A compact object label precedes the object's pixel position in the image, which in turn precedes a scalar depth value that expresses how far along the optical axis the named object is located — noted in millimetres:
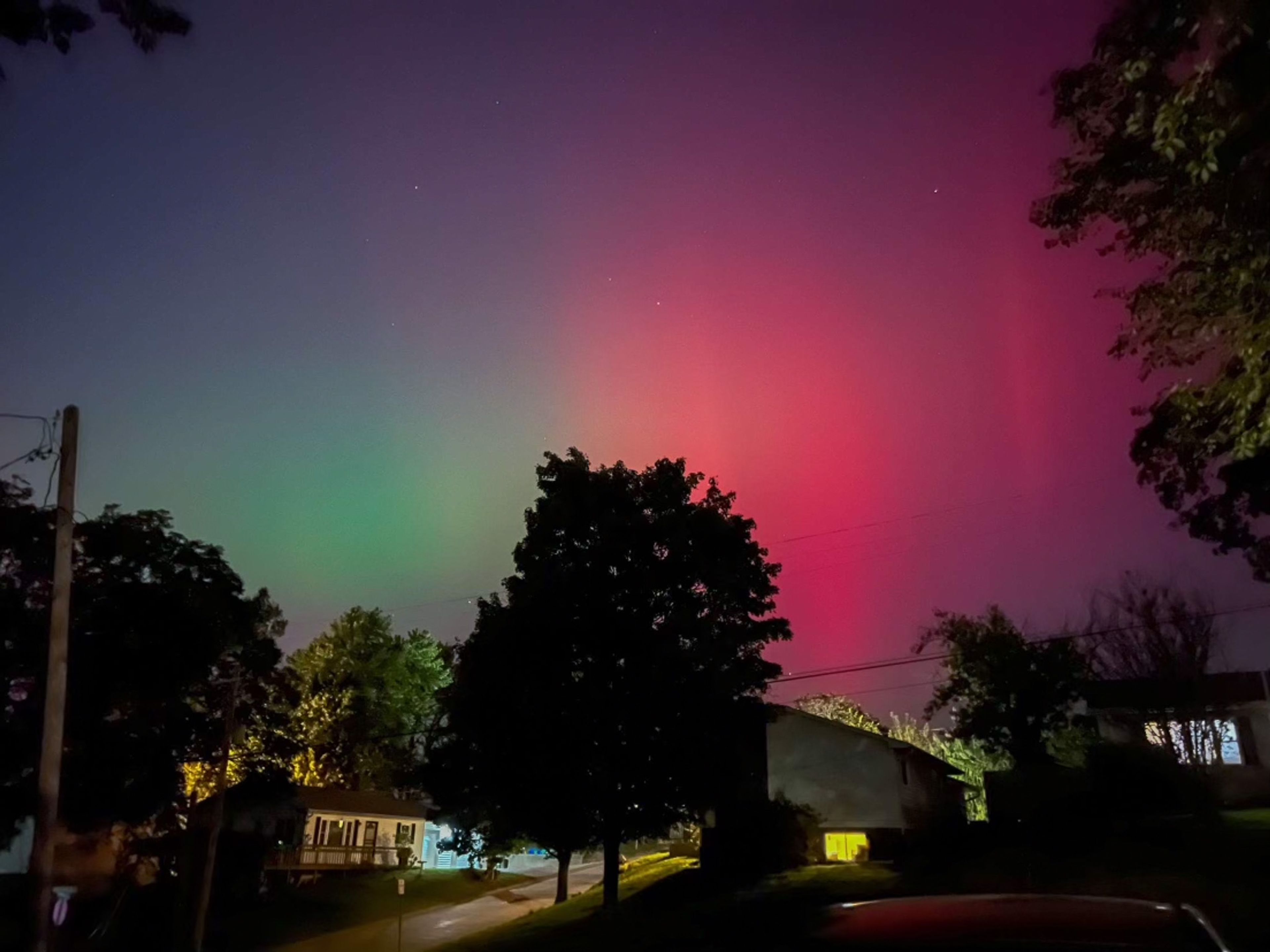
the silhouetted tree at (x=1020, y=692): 45594
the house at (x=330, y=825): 50281
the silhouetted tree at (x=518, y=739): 27188
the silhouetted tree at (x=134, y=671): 33312
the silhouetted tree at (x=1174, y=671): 46344
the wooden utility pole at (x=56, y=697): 15062
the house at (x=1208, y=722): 42625
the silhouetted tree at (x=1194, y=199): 11305
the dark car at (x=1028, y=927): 3316
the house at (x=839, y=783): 35938
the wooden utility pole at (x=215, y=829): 31766
